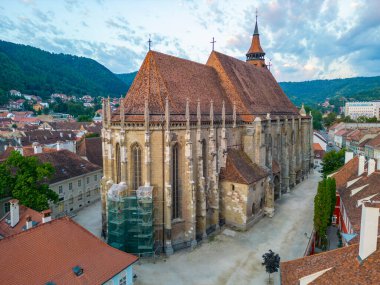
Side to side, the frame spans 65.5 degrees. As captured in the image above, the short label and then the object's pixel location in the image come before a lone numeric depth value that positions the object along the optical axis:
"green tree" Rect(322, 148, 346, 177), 50.47
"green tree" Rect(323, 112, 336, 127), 169.02
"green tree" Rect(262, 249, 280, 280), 23.47
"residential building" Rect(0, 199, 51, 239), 24.41
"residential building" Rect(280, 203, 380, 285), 13.31
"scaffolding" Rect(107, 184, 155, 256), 28.41
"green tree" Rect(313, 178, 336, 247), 28.92
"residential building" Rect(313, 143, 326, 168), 76.46
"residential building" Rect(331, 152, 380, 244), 24.52
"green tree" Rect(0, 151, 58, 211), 27.88
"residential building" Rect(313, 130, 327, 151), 83.94
